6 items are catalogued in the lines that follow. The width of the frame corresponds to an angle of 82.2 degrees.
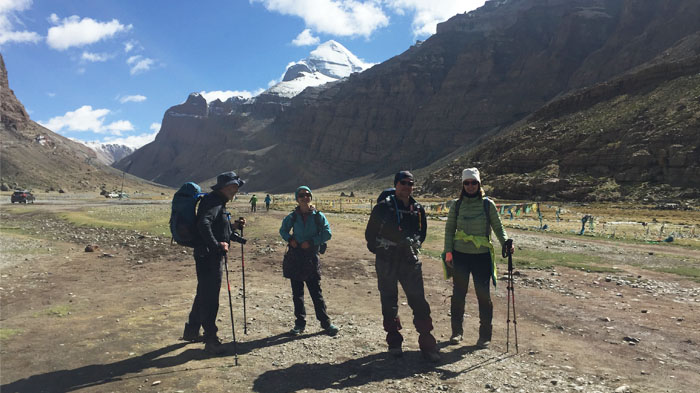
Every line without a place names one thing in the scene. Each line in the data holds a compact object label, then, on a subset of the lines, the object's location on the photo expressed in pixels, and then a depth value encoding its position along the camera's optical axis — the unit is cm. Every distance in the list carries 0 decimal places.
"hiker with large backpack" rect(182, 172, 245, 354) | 604
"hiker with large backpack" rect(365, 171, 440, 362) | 584
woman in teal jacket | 692
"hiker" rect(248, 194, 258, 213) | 4094
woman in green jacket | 626
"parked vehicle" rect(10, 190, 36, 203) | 5497
